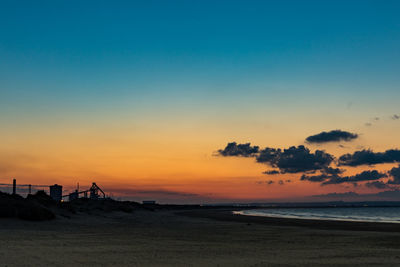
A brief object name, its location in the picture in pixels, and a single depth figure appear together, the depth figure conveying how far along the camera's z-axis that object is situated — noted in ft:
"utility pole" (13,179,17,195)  206.65
